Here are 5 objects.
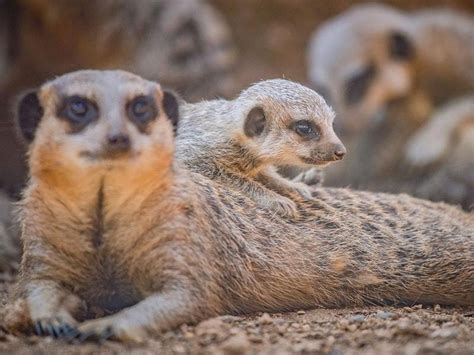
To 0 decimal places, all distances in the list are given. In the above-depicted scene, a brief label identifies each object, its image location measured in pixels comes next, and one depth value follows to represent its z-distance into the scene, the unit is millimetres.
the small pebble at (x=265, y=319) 8672
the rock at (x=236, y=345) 7238
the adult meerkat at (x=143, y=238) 7793
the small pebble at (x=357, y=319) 8783
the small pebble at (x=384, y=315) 9008
